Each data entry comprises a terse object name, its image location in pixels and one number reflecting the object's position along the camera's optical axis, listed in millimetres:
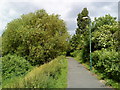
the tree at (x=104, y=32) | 11467
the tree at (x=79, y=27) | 30636
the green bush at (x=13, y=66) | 9893
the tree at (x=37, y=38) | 11124
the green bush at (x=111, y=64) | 6392
